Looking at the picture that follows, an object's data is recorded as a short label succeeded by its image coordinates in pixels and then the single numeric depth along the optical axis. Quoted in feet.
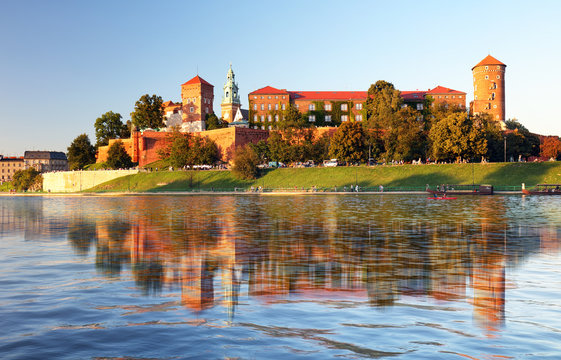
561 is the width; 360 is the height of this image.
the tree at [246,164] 300.61
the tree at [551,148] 331.73
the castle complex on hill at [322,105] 380.58
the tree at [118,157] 378.12
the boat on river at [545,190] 211.00
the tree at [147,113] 409.69
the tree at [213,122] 414.37
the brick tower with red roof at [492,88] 382.01
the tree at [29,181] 463.83
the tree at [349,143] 298.15
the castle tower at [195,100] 416.87
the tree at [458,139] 266.57
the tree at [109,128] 433.48
